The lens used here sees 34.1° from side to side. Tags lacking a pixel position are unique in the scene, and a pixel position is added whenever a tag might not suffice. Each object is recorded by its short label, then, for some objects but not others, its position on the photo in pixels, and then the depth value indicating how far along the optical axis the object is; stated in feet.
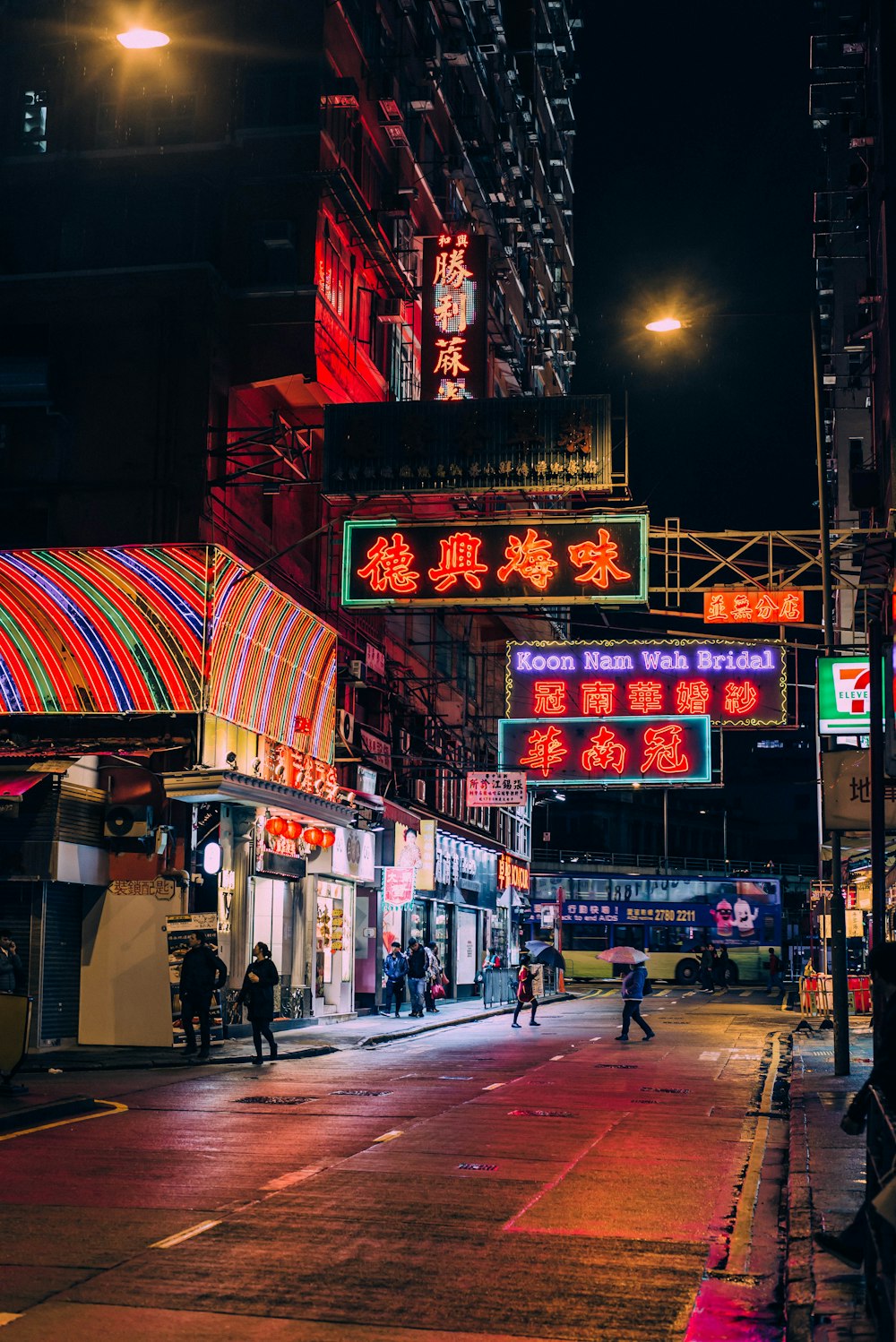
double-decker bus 208.85
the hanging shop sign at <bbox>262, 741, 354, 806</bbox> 97.04
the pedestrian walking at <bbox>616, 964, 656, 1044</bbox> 96.22
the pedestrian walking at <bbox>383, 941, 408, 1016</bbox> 121.19
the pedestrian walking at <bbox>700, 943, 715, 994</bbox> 203.29
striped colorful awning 84.28
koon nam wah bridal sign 110.11
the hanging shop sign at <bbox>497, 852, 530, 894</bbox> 196.95
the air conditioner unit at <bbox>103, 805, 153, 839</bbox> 83.97
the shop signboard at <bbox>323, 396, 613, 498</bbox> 79.51
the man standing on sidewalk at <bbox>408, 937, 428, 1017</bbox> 121.19
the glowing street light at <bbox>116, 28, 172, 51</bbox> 54.90
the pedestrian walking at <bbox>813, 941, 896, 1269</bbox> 25.41
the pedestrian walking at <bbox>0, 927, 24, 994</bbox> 61.36
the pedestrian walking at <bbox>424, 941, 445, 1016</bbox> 130.41
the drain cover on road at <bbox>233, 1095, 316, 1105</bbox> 58.49
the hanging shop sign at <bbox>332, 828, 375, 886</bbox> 117.19
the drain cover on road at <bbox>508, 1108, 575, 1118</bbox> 54.90
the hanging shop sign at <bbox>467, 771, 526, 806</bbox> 128.77
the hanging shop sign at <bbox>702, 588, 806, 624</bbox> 87.86
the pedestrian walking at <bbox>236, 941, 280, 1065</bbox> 77.97
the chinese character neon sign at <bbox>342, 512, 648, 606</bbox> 76.43
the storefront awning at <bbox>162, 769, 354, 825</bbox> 80.79
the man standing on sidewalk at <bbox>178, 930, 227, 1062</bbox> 77.97
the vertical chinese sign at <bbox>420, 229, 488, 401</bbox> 116.06
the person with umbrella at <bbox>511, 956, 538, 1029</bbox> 114.93
